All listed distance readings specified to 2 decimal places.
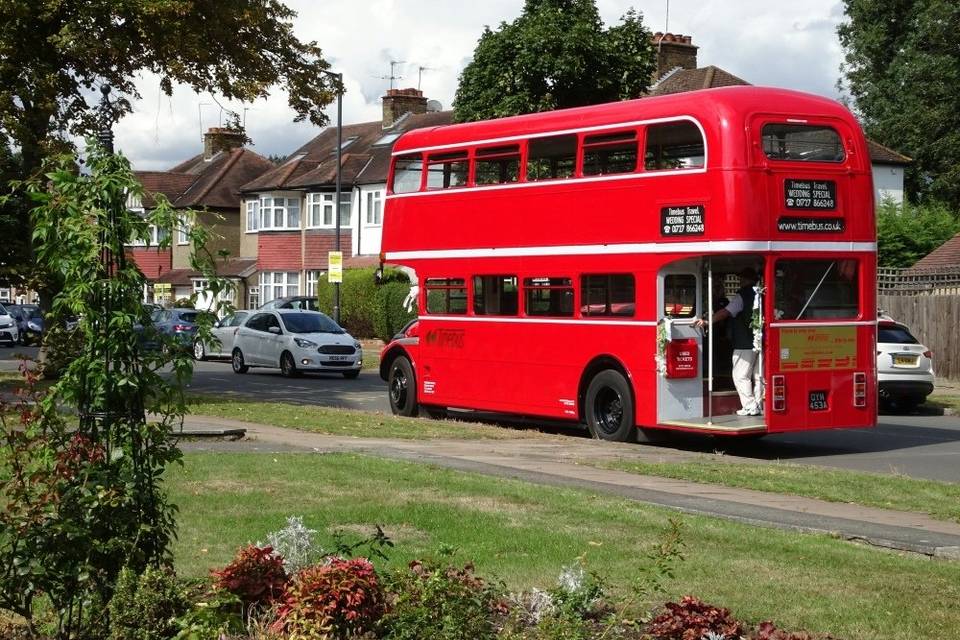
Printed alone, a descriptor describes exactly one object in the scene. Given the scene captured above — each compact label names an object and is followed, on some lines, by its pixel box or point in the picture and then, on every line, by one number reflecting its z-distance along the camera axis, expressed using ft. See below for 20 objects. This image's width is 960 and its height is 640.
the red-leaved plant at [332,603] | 20.40
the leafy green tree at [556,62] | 125.90
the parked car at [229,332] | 127.24
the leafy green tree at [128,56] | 89.56
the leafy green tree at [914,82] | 195.72
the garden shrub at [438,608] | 20.29
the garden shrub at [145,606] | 19.98
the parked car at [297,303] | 186.70
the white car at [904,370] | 86.02
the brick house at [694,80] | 186.29
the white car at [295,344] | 115.65
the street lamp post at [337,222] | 167.84
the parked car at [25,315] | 199.11
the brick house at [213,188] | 265.83
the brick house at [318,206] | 215.72
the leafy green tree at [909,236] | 164.66
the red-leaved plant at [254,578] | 22.03
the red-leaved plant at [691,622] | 20.93
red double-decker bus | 58.13
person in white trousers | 58.85
